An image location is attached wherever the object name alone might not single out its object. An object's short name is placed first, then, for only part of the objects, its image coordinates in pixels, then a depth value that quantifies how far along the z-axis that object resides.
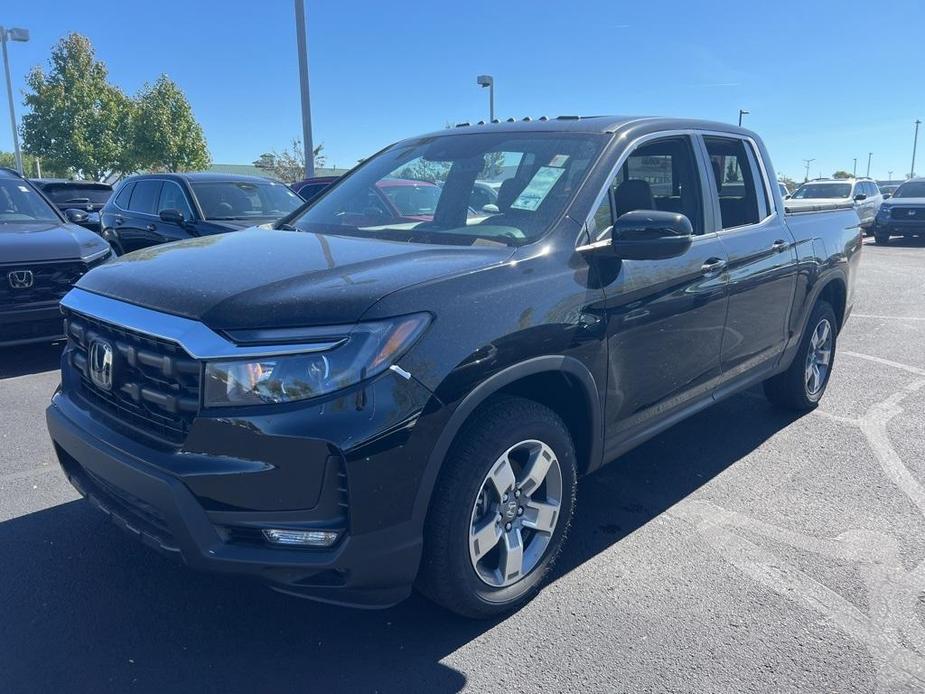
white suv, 20.09
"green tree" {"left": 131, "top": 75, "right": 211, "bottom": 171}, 34.16
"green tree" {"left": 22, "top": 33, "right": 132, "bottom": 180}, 32.69
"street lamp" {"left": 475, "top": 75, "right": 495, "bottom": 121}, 25.75
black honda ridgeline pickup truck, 2.28
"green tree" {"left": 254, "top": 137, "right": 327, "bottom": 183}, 41.81
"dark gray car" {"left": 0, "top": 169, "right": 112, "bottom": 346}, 5.95
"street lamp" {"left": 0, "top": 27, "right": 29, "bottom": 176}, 27.69
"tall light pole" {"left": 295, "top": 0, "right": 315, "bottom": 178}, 13.54
